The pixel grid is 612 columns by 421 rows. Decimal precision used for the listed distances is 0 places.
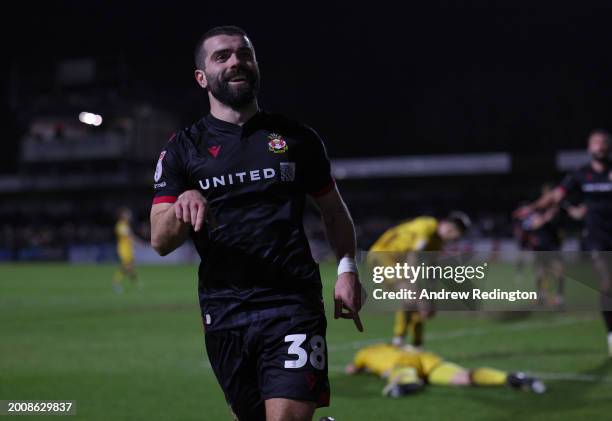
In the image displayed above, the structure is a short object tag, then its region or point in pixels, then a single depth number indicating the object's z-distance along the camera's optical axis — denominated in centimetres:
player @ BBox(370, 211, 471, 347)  1825
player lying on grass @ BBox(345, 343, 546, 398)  1487
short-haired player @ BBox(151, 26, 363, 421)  740
